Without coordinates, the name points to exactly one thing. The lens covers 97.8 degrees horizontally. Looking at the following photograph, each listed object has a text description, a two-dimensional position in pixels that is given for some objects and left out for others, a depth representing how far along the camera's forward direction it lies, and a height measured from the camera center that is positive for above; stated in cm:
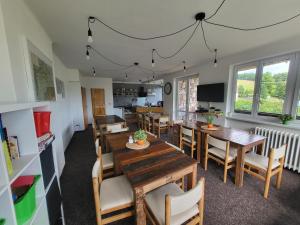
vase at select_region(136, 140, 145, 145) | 183 -63
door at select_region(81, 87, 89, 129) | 576 -47
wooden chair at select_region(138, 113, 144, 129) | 553 -105
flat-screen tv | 376 +12
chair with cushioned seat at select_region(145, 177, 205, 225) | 90 -97
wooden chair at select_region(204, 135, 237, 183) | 203 -97
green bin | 80 -69
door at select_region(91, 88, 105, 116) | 693 -20
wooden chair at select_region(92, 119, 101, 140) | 300 -86
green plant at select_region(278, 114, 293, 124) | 248 -42
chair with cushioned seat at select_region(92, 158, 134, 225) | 117 -98
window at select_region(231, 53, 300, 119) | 254 +19
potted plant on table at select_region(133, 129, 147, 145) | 181 -56
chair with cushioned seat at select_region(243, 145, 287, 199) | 173 -98
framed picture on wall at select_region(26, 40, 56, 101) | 162 +34
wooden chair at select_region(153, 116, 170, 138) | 432 -90
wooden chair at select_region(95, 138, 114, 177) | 191 -98
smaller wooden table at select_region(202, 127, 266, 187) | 196 -70
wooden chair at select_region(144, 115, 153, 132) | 471 -97
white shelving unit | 86 -37
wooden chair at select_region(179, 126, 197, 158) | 268 -95
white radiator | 233 -90
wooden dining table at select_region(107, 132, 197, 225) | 115 -71
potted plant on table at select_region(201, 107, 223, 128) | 283 -47
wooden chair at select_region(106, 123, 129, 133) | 289 -68
